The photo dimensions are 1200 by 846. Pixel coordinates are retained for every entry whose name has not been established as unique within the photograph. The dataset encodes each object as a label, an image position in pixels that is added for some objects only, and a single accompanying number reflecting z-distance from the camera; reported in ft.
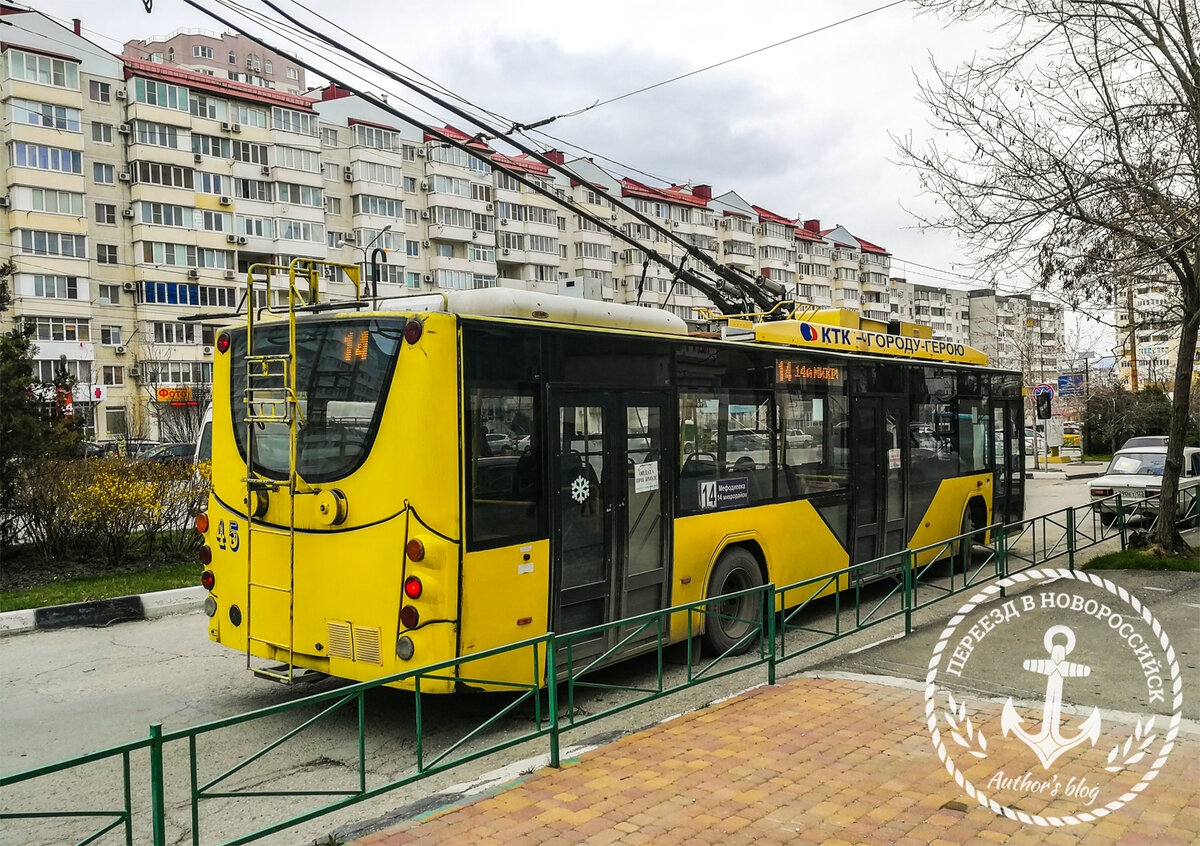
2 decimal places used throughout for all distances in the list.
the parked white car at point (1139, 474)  57.36
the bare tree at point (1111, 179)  37.91
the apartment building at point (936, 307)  385.70
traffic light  54.90
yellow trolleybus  21.54
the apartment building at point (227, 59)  271.08
